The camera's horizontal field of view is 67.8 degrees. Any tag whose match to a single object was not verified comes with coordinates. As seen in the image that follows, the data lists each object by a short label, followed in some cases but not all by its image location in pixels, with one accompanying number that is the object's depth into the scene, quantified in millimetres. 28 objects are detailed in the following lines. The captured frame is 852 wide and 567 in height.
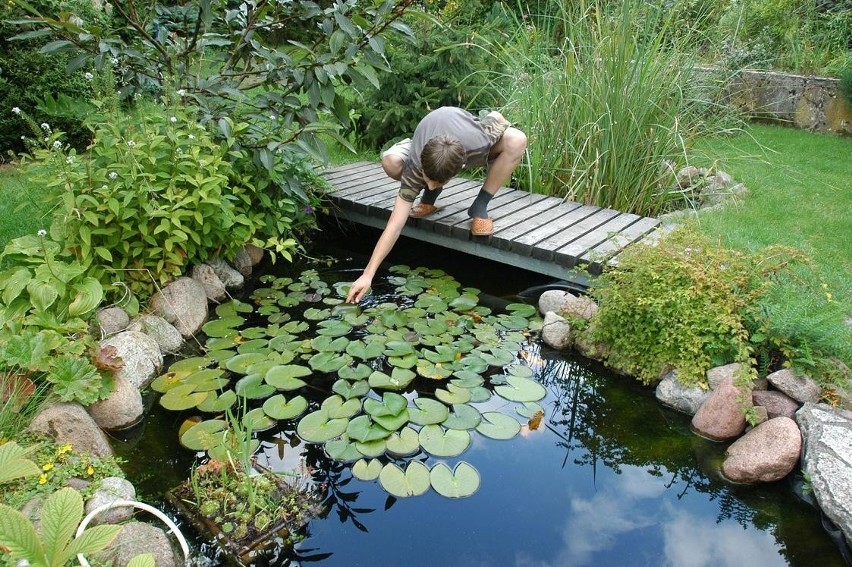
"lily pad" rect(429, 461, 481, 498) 2412
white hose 1992
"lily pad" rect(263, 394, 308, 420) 2721
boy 3225
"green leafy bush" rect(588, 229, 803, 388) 2834
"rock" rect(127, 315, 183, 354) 3100
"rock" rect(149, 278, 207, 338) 3248
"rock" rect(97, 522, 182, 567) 1908
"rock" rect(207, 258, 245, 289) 3723
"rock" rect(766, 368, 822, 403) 2674
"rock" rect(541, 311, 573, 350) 3334
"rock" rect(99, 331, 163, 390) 2836
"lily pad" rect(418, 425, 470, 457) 2580
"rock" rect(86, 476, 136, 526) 2043
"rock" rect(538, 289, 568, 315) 3584
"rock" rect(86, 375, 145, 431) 2600
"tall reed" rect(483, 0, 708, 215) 4125
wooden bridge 3693
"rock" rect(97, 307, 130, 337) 2977
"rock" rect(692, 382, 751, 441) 2672
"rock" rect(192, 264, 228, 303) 3566
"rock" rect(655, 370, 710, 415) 2842
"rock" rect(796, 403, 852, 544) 2197
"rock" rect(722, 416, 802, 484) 2461
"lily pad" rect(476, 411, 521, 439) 2717
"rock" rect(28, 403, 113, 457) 2296
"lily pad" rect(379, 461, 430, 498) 2395
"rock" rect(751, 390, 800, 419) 2682
